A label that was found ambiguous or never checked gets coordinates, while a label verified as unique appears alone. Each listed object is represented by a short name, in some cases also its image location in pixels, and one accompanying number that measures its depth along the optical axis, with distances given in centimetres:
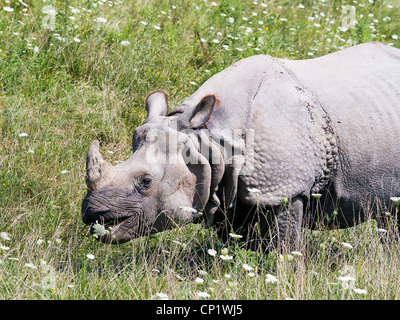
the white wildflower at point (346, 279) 980
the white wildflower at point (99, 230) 1031
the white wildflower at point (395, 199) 1116
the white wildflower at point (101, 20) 1769
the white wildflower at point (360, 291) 966
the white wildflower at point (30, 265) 1002
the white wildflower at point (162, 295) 963
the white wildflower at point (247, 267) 1030
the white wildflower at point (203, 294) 963
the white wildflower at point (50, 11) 1742
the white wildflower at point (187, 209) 1079
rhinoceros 1090
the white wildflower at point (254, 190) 1106
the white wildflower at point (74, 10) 1745
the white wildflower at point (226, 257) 1037
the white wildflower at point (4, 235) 1110
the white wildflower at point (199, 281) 998
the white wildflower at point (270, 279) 982
